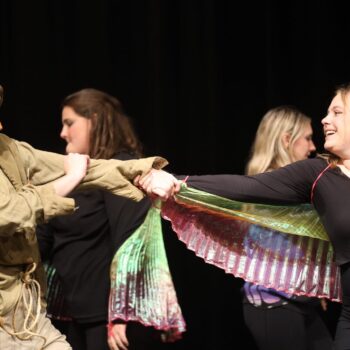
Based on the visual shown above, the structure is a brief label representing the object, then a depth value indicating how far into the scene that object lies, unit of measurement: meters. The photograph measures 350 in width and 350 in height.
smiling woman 4.94
